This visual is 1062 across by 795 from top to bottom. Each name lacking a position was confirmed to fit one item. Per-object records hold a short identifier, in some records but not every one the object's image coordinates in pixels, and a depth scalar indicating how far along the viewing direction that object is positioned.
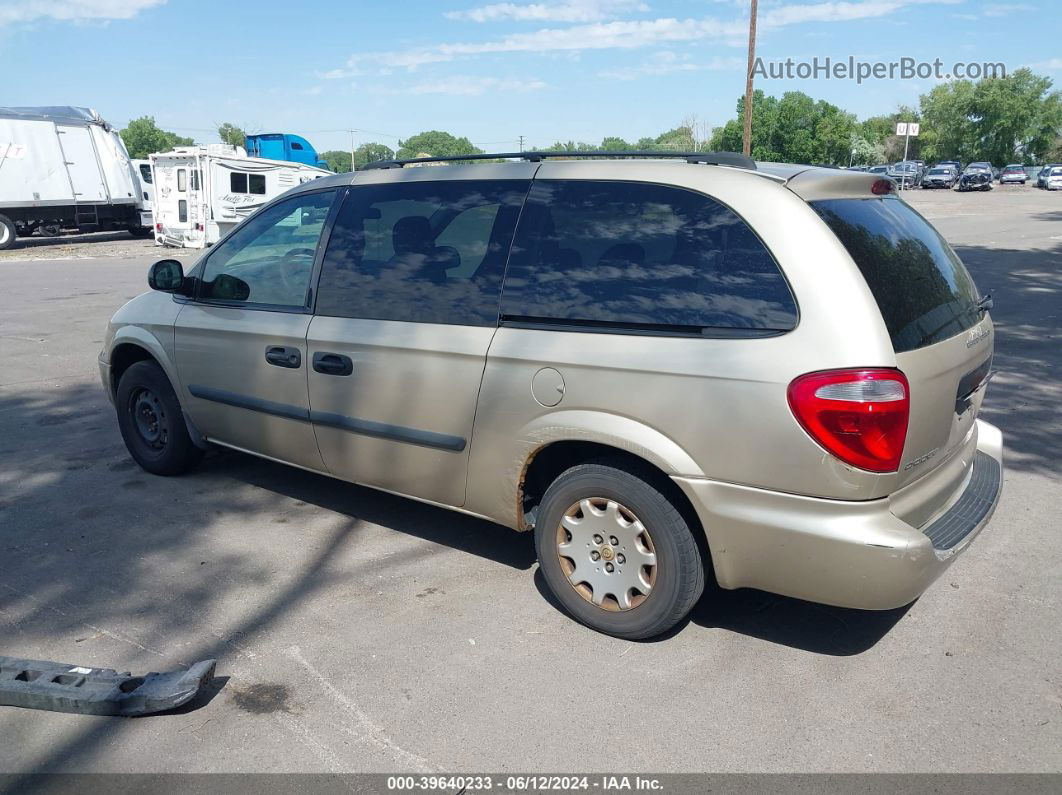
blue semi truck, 28.73
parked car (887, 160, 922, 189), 51.89
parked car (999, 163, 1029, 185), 58.38
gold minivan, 3.03
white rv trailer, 22.02
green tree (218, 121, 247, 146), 88.56
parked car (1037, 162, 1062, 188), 53.22
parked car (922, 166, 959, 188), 56.34
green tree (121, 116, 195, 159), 95.12
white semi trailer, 23.19
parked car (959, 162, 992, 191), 51.72
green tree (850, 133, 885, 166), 60.22
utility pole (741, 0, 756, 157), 26.58
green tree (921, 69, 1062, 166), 79.56
